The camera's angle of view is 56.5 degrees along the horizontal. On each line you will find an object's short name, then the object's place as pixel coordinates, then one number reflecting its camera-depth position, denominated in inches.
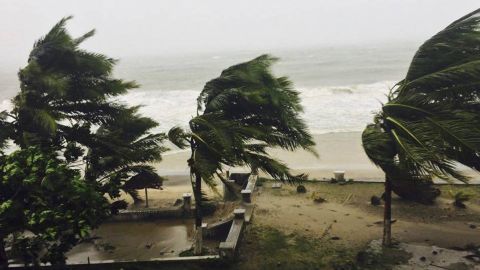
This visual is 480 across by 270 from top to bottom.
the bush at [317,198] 503.5
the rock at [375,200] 485.7
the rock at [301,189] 536.8
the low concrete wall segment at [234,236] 358.3
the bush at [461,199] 462.6
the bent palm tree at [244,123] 334.3
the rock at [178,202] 541.9
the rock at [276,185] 554.6
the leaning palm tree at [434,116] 298.7
